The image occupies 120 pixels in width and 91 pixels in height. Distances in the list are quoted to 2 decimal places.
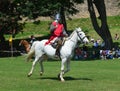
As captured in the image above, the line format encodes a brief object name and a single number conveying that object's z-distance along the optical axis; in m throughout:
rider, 20.79
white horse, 20.52
